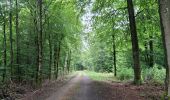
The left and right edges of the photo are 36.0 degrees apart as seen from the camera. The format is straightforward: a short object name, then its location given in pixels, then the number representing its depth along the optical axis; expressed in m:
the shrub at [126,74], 29.07
